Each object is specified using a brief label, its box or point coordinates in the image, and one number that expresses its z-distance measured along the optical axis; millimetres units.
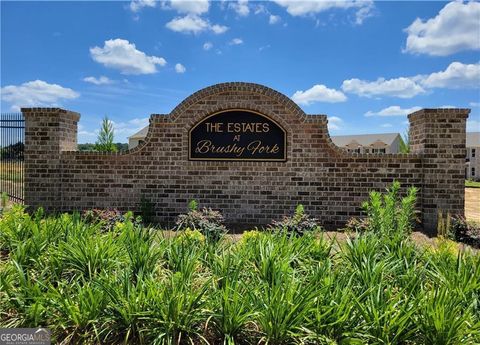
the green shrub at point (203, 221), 6769
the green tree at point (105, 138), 13889
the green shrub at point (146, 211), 9078
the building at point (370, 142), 41562
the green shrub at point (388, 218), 5601
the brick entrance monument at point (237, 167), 8992
